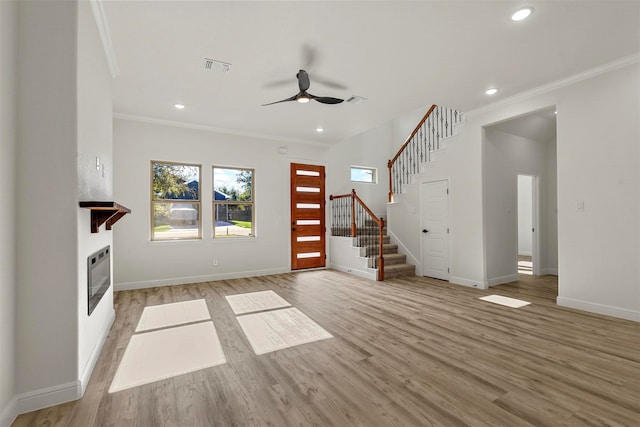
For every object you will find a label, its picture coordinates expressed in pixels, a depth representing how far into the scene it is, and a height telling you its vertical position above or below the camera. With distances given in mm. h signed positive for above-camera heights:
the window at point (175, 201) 5445 +284
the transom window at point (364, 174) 8235 +1173
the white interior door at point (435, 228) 5676 -280
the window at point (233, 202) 5973 +282
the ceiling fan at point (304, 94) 3514 +1494
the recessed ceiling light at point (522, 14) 2584 +1808
